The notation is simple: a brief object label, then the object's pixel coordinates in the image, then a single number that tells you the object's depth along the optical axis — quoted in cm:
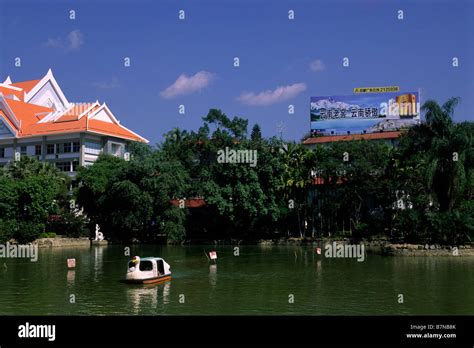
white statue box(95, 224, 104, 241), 5775
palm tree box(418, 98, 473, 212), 3919
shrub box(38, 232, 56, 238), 5339
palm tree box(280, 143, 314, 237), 5375
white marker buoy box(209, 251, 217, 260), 3431
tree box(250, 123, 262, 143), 5603
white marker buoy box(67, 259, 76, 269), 3155
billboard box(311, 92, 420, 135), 6566
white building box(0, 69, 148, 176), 6738
